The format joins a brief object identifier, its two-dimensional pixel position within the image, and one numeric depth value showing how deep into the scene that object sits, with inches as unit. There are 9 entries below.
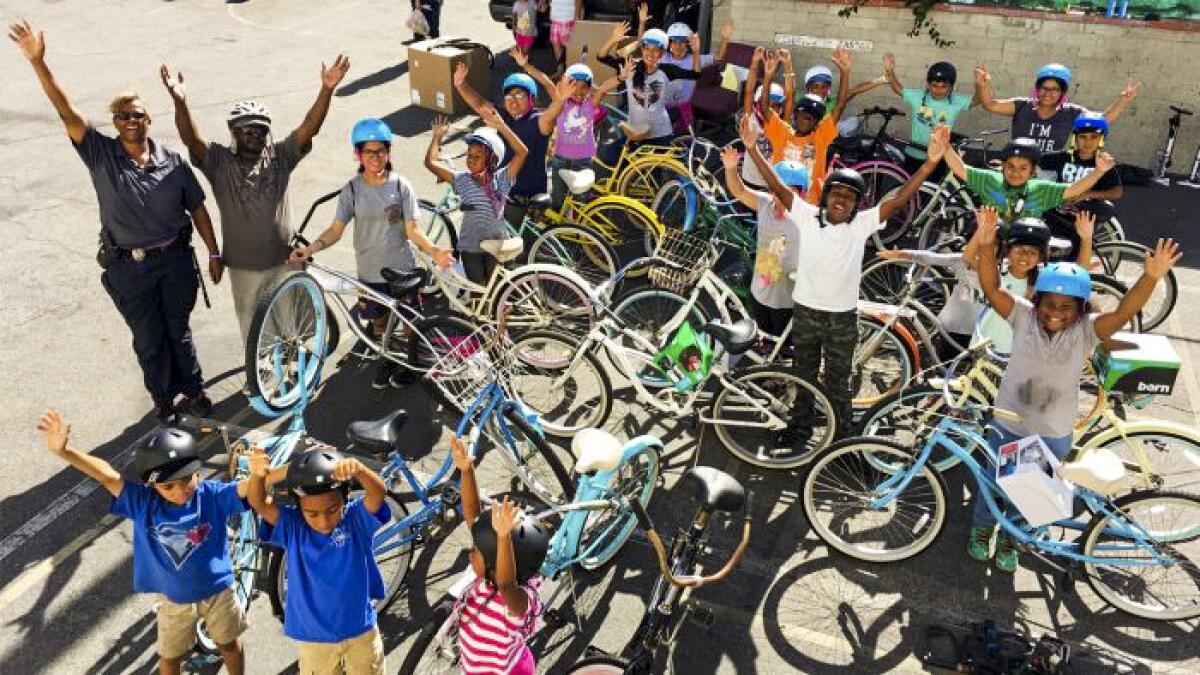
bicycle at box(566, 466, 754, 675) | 150.9
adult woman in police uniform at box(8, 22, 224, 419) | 211.6
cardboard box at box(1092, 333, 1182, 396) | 196.7
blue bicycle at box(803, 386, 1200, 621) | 184.4
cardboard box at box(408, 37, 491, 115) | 478.6
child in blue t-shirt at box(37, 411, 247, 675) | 142.6
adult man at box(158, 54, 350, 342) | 227.1
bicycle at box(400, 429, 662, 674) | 148.0
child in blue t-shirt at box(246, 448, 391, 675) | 137.4
